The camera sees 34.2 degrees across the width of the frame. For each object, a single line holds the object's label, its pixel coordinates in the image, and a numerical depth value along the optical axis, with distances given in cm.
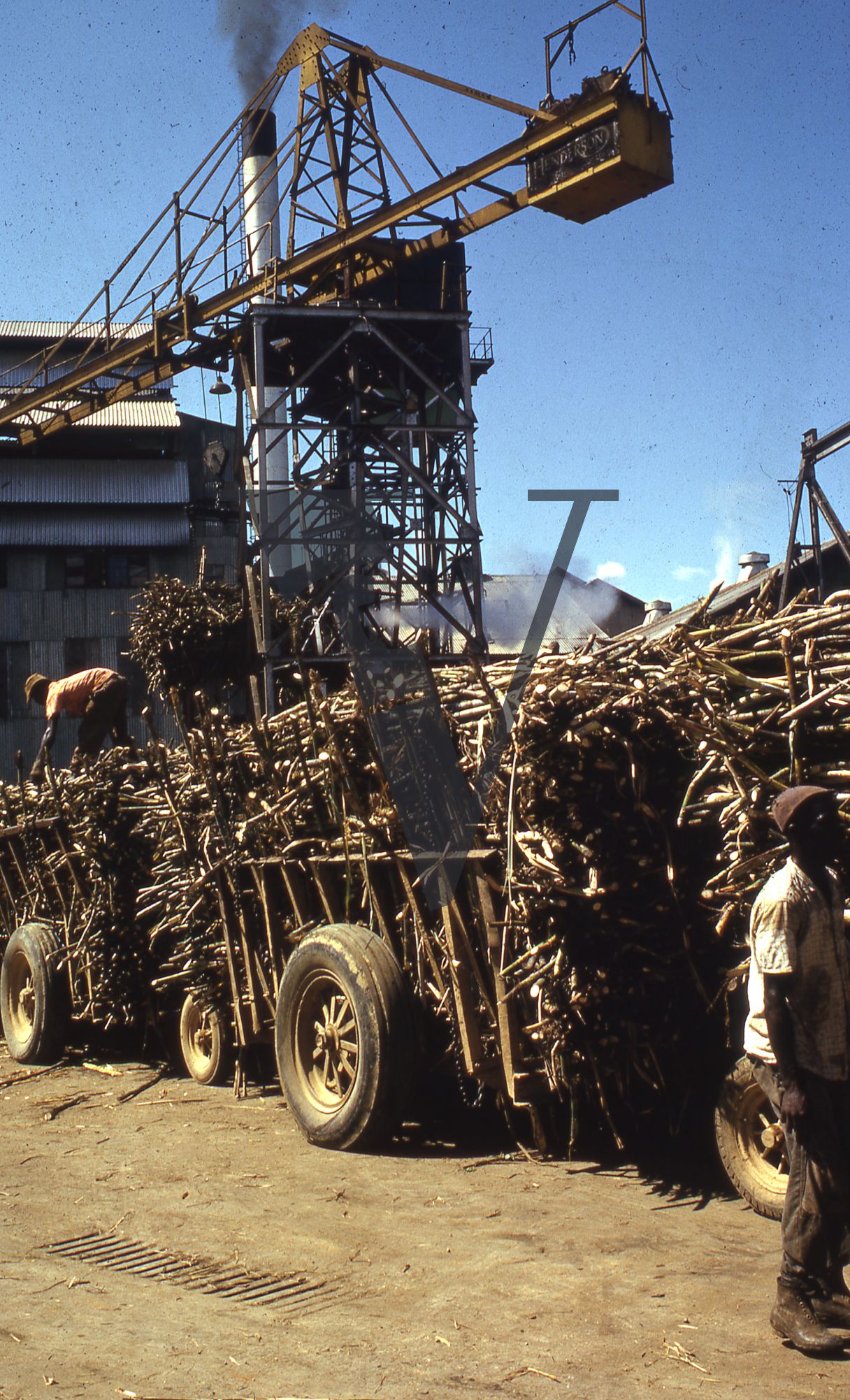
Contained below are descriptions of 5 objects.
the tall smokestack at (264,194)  2598
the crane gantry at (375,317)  1512
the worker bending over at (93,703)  1134
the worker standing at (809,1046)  392
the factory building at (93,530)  3794
